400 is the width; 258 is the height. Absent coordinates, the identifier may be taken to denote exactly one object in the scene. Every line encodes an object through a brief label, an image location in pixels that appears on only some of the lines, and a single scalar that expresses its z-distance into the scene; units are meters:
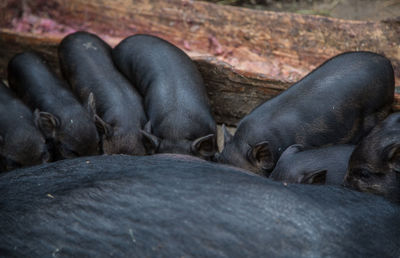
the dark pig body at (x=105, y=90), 6.78
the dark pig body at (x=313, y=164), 5.57
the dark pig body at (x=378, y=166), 5.10
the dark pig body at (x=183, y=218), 3.29
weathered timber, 7.54
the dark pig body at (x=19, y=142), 6.45
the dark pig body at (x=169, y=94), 6.65
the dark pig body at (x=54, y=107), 6.65
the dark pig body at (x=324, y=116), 6.41
